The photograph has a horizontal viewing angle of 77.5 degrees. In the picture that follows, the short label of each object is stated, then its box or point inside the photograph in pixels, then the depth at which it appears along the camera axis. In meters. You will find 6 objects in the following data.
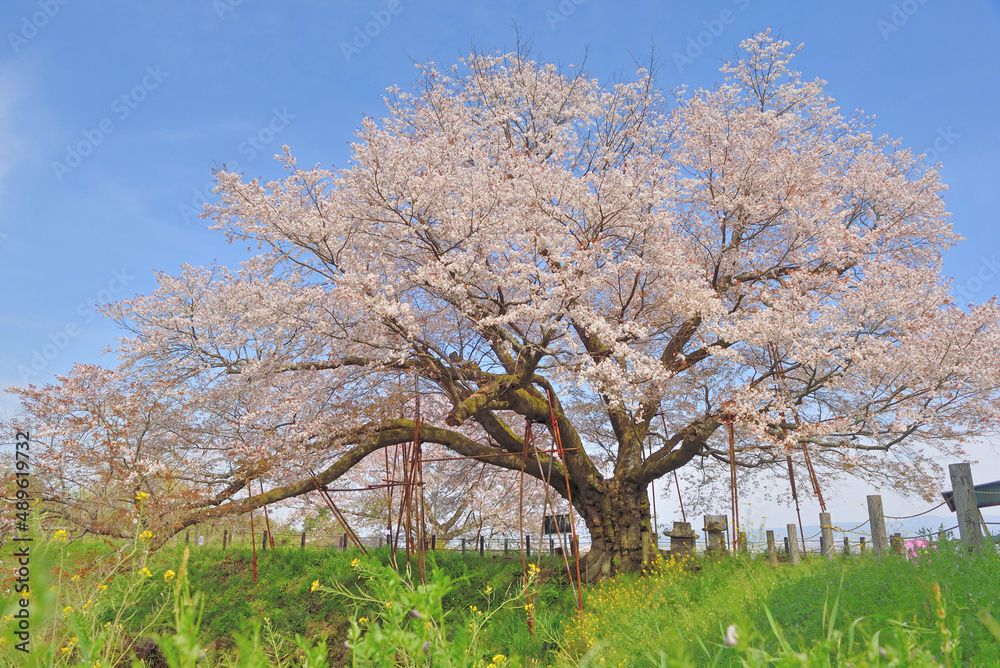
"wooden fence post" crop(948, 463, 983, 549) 7.02
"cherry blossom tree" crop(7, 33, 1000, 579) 10.19
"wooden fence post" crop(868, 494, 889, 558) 8.42
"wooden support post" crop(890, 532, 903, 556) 10.23
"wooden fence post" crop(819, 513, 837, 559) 9.66
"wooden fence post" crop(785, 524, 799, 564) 10.33
